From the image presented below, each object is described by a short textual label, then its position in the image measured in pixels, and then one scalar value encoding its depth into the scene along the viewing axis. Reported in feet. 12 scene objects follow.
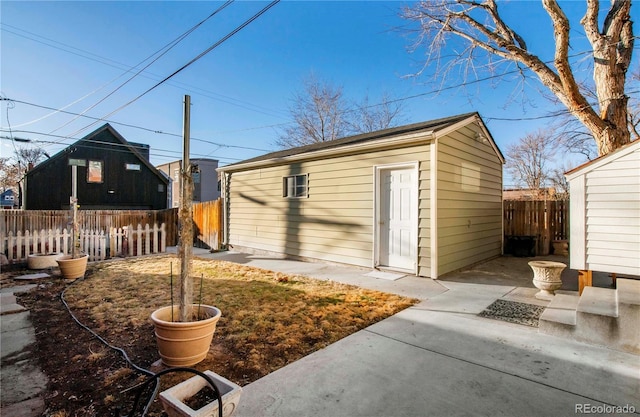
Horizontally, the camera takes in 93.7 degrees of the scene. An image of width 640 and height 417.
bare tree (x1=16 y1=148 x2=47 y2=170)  83.91
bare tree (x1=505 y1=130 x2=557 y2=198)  59.82
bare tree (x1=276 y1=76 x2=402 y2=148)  64.90
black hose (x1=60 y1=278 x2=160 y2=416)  6.30
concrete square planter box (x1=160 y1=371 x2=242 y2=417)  4.90
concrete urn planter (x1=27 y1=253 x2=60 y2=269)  20.93
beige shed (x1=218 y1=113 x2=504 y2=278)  18.40
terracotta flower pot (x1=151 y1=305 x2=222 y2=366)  7.64
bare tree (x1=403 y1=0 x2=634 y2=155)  20.76
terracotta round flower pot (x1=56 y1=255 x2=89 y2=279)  17.94
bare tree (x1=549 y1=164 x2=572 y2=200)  55.00
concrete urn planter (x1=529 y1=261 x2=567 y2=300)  13.51
